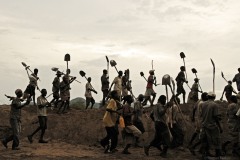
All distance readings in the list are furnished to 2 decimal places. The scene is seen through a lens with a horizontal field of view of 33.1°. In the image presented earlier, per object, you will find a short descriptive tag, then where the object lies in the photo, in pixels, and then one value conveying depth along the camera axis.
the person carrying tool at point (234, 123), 11.65
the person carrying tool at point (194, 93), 17.67
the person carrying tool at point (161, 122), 11.20
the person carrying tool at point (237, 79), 16.17
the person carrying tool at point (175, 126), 12.14
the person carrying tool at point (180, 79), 17.42
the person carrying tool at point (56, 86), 16.78
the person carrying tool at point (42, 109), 12.59
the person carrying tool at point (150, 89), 17.31
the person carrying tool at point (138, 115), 12.65
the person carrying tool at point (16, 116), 11.36
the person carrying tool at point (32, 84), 16.58
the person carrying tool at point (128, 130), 11.52
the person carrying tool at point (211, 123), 10.66
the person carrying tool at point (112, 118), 11.22
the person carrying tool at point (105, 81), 17.96
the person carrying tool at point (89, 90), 17.81
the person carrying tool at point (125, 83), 16.84
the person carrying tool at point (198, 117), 11.35
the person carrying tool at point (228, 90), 15.43
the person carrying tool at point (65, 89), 16.39
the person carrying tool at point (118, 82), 15.72
